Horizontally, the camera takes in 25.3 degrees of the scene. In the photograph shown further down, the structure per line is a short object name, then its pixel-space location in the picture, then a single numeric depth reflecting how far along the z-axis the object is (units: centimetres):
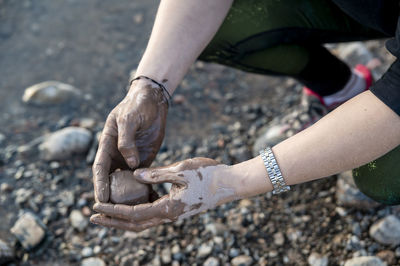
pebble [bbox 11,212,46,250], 128
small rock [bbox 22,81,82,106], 156
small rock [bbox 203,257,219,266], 125
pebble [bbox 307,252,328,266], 123
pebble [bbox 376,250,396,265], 122
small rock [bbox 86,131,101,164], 142
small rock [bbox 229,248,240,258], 126
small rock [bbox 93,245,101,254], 128
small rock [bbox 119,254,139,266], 126
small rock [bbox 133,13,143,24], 186
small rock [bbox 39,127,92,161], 143
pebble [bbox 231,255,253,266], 124
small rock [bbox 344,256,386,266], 120
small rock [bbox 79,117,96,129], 150
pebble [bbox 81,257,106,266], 126
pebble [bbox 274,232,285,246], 127
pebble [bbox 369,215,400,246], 123
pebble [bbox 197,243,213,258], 127
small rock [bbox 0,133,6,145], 149
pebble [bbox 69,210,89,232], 132
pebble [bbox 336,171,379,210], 128
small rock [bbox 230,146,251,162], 141
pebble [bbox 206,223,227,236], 129
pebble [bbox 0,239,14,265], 124
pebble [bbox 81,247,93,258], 128
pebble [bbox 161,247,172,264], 126
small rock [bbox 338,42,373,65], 158
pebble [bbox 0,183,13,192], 138
